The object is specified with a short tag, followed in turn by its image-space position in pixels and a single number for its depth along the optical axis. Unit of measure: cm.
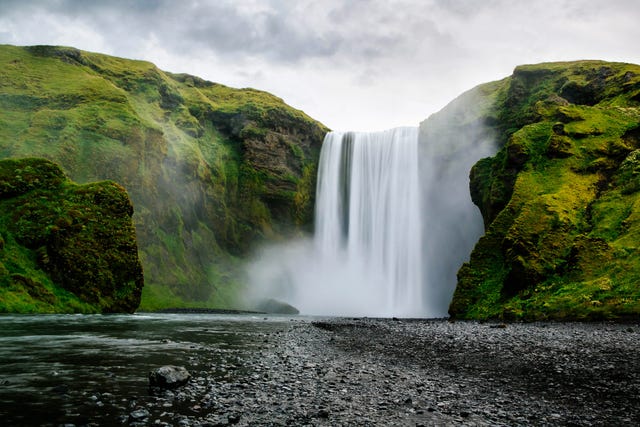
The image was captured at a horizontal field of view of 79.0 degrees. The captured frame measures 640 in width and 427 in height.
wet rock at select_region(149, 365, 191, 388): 814
